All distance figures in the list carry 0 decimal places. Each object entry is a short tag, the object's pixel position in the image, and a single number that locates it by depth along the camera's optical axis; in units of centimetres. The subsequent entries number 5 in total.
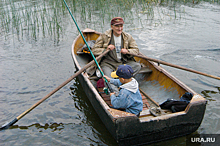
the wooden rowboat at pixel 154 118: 344
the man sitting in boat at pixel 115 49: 522
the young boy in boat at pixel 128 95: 327
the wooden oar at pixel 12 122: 433
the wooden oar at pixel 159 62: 486
